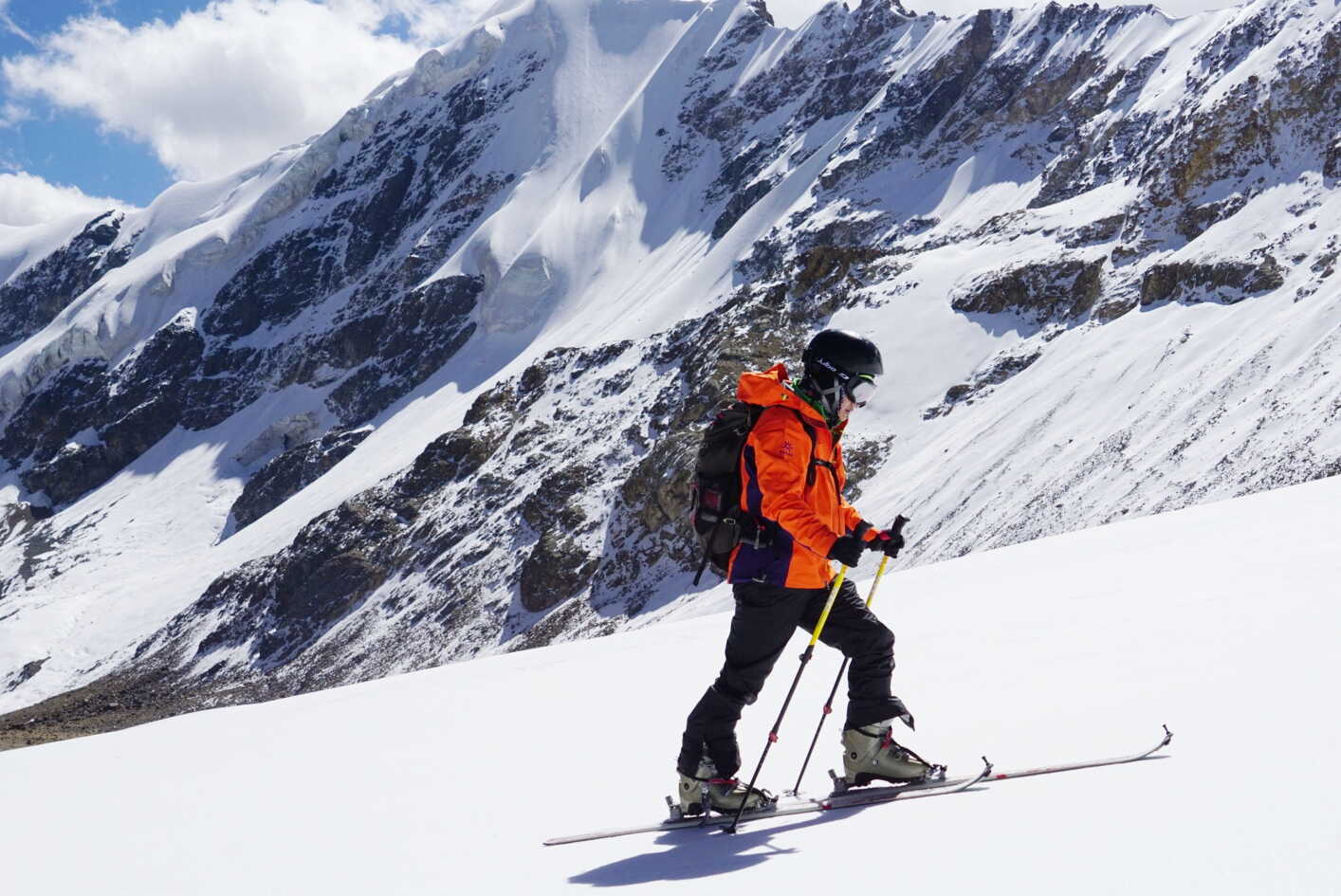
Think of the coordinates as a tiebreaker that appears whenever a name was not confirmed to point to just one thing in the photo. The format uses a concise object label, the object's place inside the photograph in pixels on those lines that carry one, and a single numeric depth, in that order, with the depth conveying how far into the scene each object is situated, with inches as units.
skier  194.2
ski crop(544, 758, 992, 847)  191.6
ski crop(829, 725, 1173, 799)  170.7
